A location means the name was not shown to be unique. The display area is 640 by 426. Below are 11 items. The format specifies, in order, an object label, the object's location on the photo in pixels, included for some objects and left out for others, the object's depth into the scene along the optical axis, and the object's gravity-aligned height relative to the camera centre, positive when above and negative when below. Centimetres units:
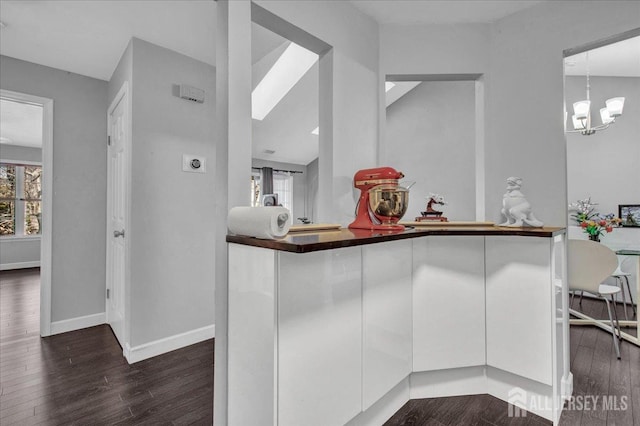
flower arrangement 310 -5
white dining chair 255 -42
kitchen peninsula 115 -51
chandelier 303 +102
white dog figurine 172 +4
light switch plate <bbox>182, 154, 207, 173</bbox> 259 +44
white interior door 241 +4
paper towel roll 111 -3
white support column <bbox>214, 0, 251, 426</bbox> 137 +35
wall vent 255 +101
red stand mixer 154 +7
